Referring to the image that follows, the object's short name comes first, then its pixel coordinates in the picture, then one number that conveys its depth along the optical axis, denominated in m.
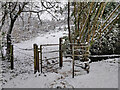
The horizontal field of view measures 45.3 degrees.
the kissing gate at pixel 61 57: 4.09
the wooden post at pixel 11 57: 5.48
